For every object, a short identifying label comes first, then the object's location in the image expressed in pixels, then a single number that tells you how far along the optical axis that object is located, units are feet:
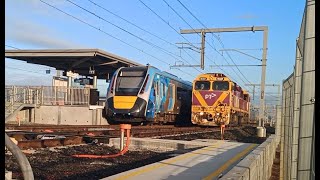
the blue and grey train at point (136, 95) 73.15
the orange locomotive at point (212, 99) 88.33
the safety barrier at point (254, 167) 17.20
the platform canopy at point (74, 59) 97.19
